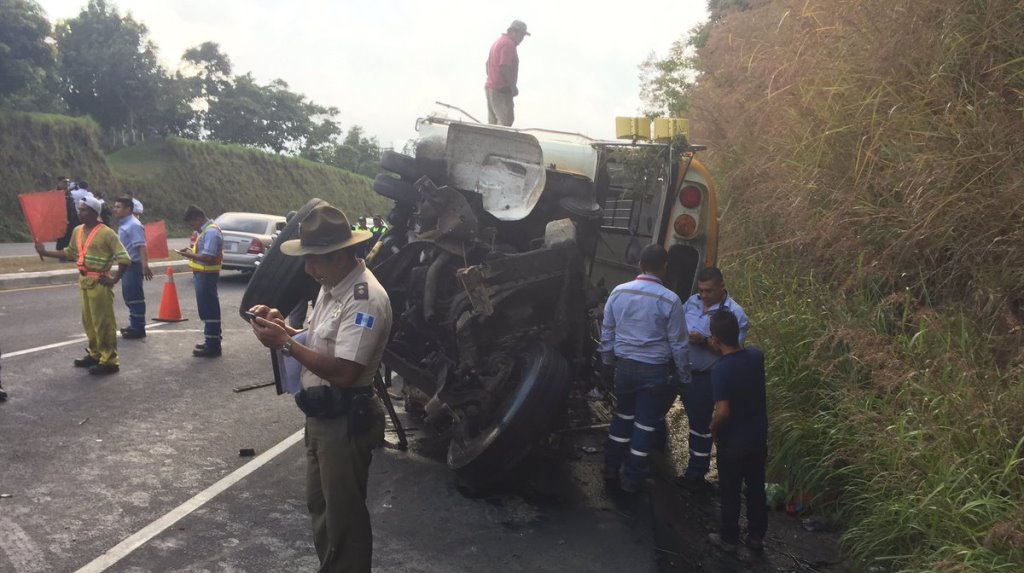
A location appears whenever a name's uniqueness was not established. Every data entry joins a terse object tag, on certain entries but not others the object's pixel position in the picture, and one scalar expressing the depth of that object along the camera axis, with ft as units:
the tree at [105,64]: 132.36
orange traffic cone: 36.01
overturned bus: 16.67
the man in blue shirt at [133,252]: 30.71
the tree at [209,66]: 170.91
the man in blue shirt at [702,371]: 18.81
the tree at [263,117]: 181.16
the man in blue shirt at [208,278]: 29.63
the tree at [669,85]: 54.03
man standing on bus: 30.96
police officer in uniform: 11.27
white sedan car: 54.90
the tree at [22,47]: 95.04
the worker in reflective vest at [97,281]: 25.57
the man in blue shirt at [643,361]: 17.61
